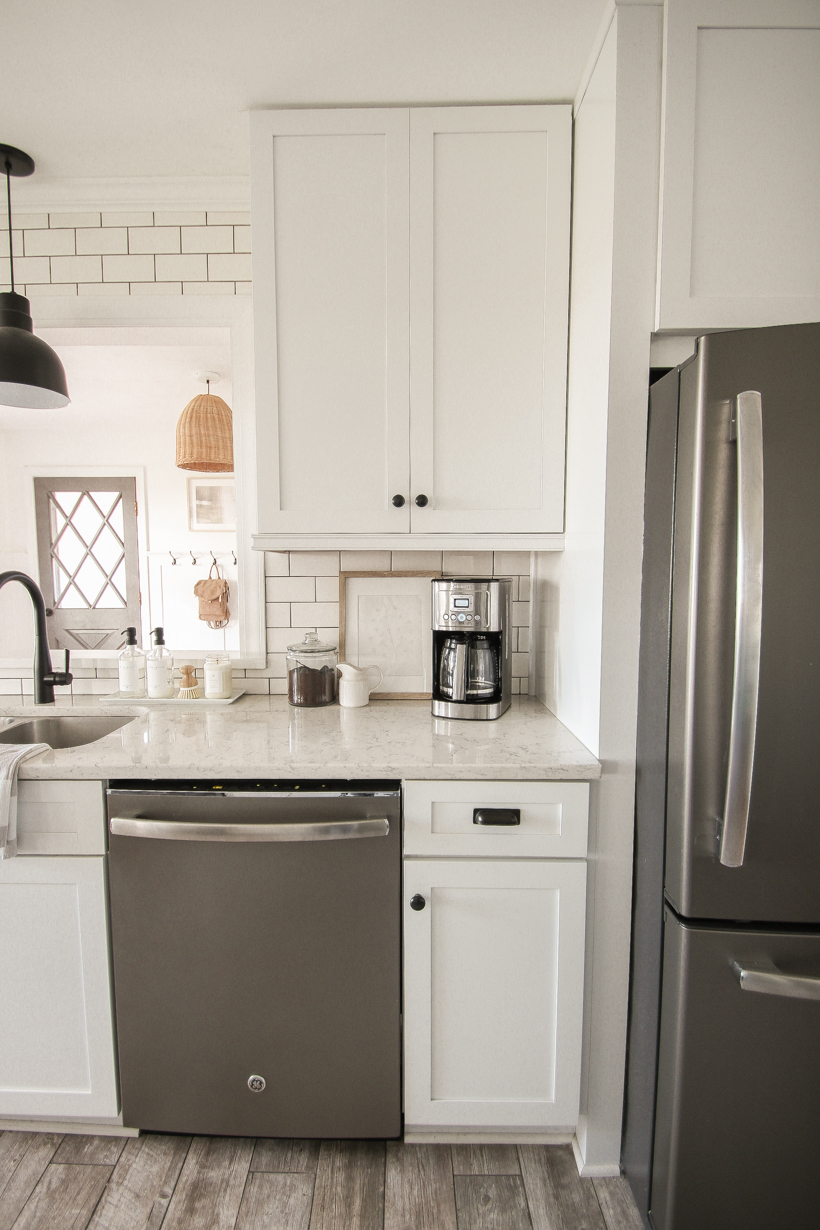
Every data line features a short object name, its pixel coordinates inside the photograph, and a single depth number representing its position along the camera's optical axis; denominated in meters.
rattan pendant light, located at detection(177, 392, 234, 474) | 1.84
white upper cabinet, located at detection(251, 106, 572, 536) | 1.45
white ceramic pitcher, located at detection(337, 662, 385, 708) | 1.76
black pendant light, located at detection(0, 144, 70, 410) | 1.58
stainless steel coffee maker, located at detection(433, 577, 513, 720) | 1.54
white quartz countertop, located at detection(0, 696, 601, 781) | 1.24
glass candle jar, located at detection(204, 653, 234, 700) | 1.80
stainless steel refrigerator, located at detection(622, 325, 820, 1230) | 0.99
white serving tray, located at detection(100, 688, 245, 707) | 1.80
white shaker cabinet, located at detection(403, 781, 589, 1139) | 1.25
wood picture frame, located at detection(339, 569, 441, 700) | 1.88
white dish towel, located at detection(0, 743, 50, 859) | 1.24
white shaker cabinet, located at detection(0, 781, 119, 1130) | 1.29
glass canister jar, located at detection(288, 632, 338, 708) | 1.76
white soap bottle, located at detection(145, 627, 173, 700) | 1.80
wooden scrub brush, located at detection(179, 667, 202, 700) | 1.82
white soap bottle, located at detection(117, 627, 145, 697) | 1.83
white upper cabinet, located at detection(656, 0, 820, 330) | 1.15
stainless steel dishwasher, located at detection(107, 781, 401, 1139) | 1.25
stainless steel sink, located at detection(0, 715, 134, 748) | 1.78
